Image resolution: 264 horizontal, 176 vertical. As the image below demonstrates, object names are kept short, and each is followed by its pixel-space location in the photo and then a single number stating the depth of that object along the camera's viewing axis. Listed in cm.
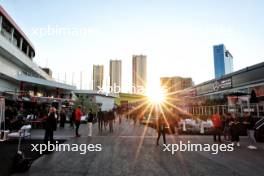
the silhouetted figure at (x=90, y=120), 1423
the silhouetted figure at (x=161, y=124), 1126
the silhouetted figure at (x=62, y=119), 2202
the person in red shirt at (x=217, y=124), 1231
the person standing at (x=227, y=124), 1287
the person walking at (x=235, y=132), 1120
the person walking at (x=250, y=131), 1123
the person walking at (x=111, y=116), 1825
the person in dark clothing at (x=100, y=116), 1881
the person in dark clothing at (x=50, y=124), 924
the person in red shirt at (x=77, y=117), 1415
